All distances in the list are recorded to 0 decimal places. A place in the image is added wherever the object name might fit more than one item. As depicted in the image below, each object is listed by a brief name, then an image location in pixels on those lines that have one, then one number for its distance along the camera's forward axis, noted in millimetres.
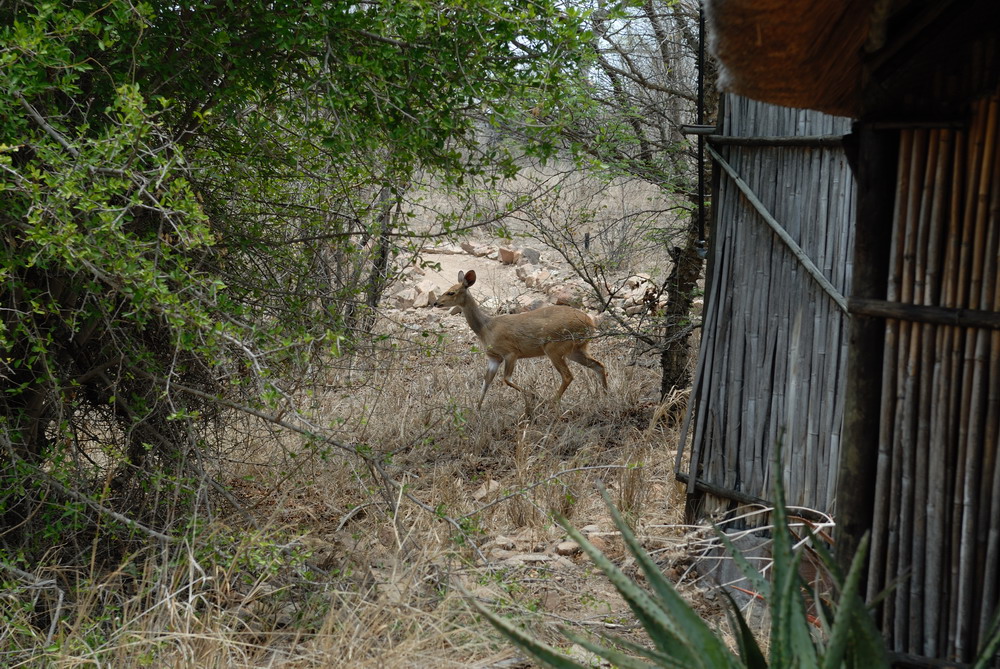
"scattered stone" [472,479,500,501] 15508
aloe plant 5215
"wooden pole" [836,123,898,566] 6523
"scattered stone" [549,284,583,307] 29344
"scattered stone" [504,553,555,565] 12248
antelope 21484
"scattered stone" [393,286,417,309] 33656
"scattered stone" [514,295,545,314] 31594
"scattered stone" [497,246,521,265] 38094
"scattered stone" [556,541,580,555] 12789
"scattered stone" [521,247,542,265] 38344
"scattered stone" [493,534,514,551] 13039
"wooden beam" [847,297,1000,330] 5965
